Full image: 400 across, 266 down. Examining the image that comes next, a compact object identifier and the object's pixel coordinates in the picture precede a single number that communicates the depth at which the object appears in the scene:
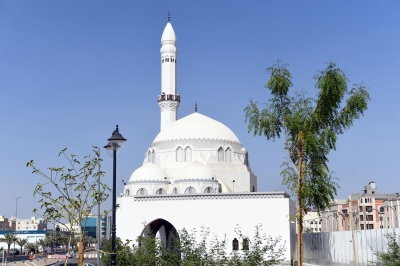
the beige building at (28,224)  109.56
